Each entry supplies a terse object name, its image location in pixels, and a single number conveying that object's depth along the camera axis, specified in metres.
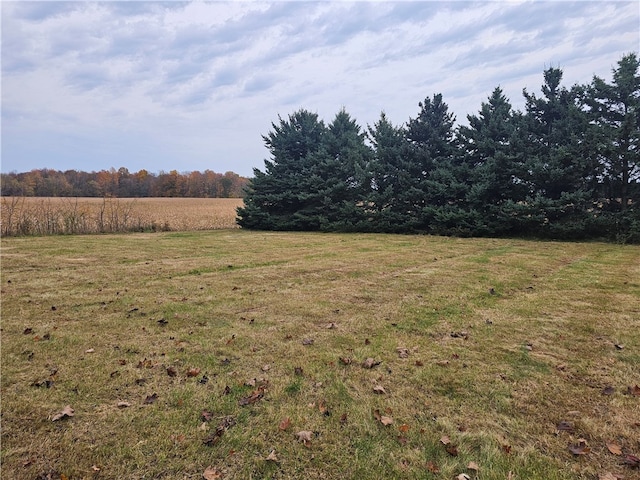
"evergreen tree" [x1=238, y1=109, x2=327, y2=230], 20.31
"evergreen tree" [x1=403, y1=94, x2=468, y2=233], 16.39
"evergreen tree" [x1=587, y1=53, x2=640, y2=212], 12.66
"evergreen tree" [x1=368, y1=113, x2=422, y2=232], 17.89
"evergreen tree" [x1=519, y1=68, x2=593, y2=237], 13.53
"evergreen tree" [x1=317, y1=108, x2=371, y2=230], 19.11
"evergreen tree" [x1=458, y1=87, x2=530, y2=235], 14.83
